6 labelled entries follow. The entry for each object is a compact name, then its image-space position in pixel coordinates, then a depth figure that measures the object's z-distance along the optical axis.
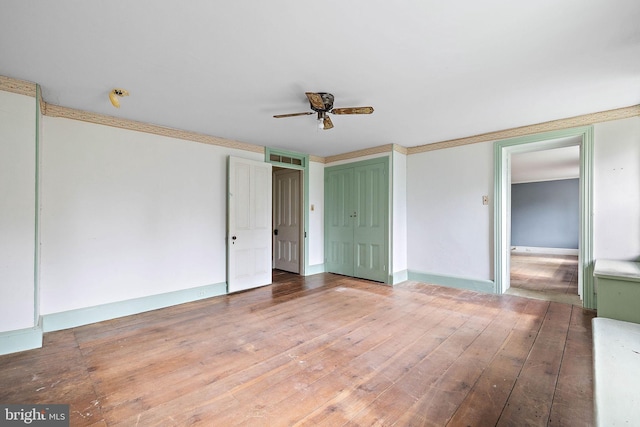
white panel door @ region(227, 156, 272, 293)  4.50
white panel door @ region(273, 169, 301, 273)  5.96
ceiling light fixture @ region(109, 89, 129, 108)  2.81
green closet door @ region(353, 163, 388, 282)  5.13
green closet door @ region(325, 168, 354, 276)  5.71
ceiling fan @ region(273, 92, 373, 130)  2.76
